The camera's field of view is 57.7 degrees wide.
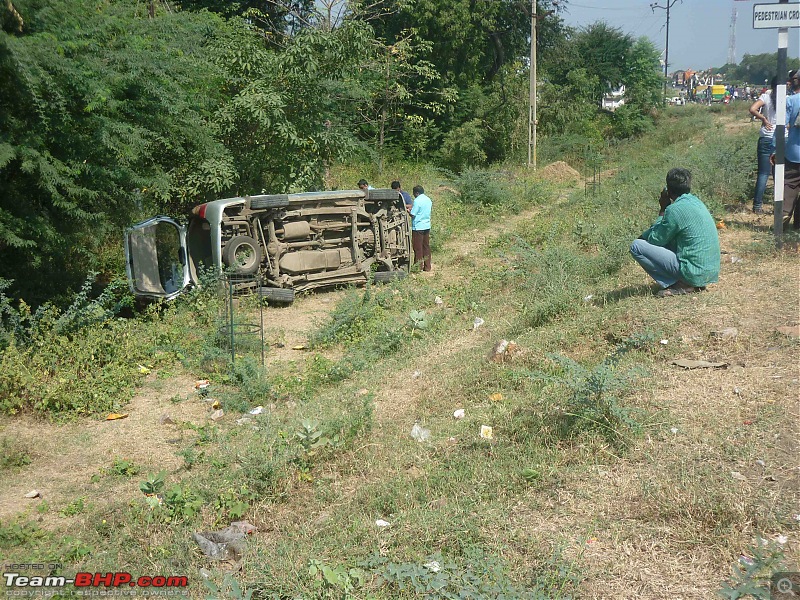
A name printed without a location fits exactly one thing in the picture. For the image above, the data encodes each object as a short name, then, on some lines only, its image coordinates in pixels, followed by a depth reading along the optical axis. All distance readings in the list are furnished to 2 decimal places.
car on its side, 10.74
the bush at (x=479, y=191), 18.78
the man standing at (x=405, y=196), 13.27
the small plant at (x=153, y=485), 5.18
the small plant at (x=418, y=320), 9.09
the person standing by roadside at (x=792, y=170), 9.41
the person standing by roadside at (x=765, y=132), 10.43
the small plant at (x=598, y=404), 4.94
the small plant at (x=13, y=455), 6.15
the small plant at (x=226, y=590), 3.89
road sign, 8.51
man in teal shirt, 7.11
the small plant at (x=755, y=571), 3.30
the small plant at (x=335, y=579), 3.84
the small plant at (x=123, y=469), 5.93
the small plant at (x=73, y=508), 5.33
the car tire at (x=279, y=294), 11.14
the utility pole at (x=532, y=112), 24.17
